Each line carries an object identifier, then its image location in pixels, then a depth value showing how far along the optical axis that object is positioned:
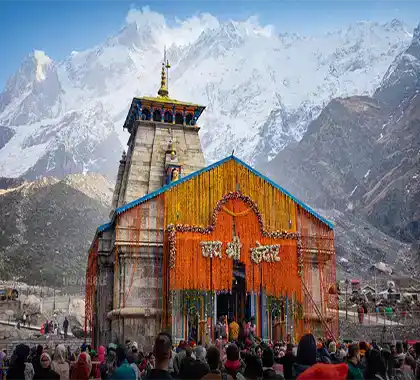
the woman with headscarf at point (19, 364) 8.84
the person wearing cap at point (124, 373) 6.91
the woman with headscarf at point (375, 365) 7.43
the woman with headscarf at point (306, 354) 7.11
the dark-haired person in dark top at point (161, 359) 5.39
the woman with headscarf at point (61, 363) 8.92
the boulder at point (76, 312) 45.71
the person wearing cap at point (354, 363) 7.59
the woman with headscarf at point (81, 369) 8.33
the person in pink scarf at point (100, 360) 13.55
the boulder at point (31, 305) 48.47
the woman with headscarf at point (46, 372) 7.68
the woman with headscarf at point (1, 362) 13.34
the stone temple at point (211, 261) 20.66
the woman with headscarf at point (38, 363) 7.89
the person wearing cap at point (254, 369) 6.97
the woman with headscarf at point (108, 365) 12.98
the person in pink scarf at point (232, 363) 7.26
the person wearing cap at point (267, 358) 7.84
